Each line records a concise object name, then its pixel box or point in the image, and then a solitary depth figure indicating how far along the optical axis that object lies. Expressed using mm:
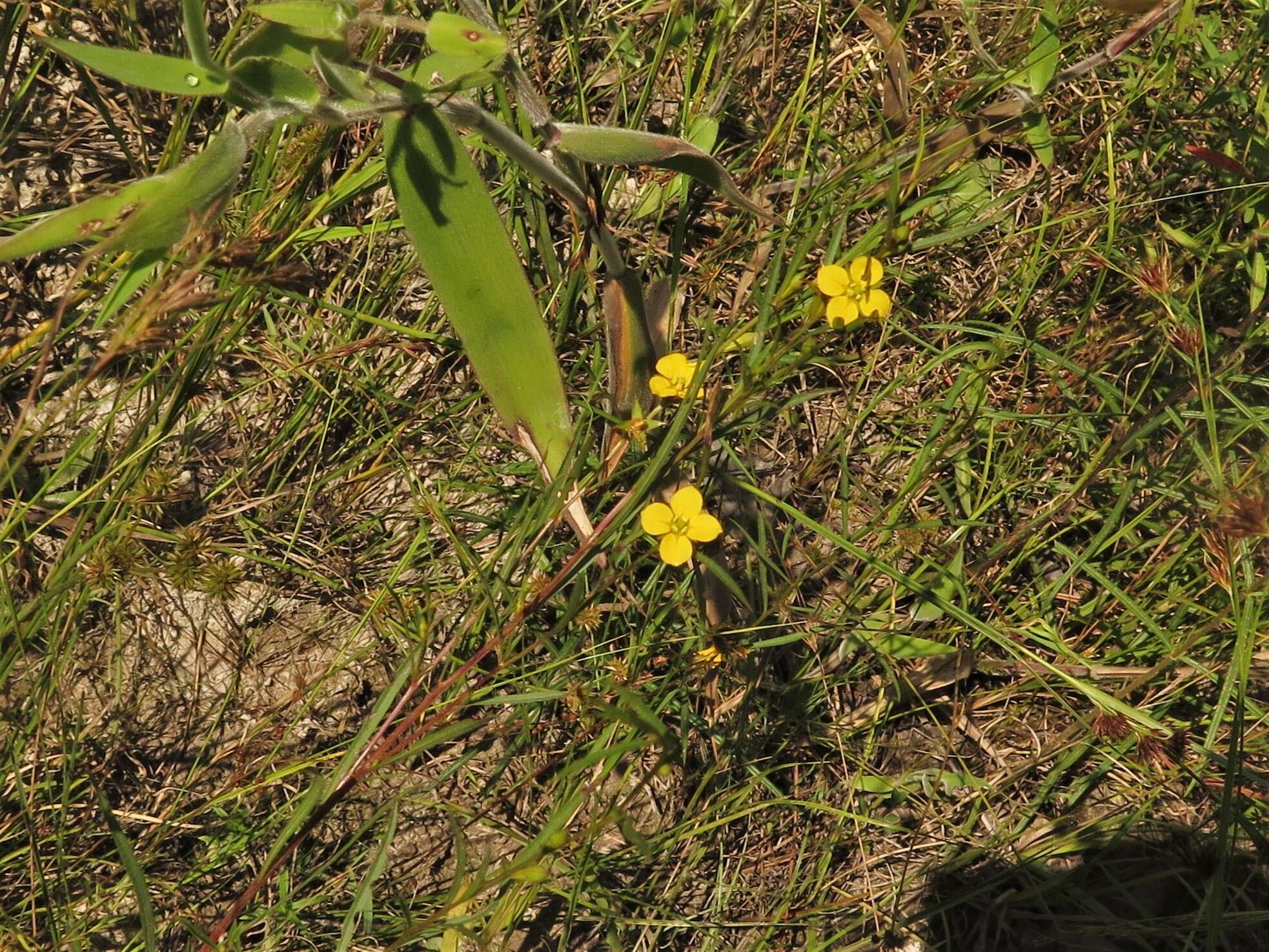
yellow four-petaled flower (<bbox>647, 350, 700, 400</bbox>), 560
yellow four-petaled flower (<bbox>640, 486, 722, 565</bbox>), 558
